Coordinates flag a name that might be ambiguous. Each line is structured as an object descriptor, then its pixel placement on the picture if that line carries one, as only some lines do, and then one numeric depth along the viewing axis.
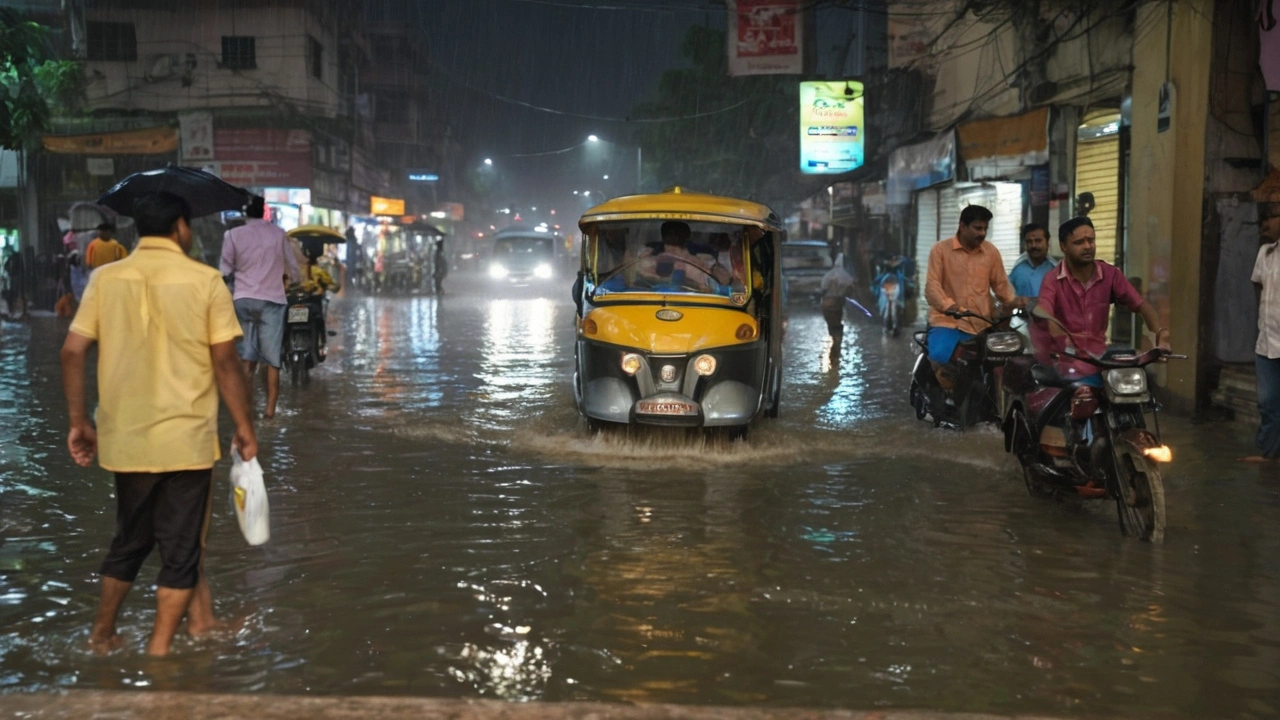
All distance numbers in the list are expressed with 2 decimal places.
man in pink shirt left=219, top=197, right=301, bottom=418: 10.90
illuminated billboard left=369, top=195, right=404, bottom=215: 52.69
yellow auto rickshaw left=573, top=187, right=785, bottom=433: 9.59
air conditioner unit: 38.94
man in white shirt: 9.19
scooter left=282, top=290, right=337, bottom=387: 14.23
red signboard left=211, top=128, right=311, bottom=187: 35.78
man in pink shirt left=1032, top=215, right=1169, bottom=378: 7.48
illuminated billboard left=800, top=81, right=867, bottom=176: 30.94
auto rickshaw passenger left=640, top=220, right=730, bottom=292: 10.29
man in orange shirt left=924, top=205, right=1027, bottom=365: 9.89
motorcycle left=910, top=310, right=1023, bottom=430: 7.91
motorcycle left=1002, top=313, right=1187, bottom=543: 6.71
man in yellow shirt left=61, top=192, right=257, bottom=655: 4.62
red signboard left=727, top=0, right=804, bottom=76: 25.86
